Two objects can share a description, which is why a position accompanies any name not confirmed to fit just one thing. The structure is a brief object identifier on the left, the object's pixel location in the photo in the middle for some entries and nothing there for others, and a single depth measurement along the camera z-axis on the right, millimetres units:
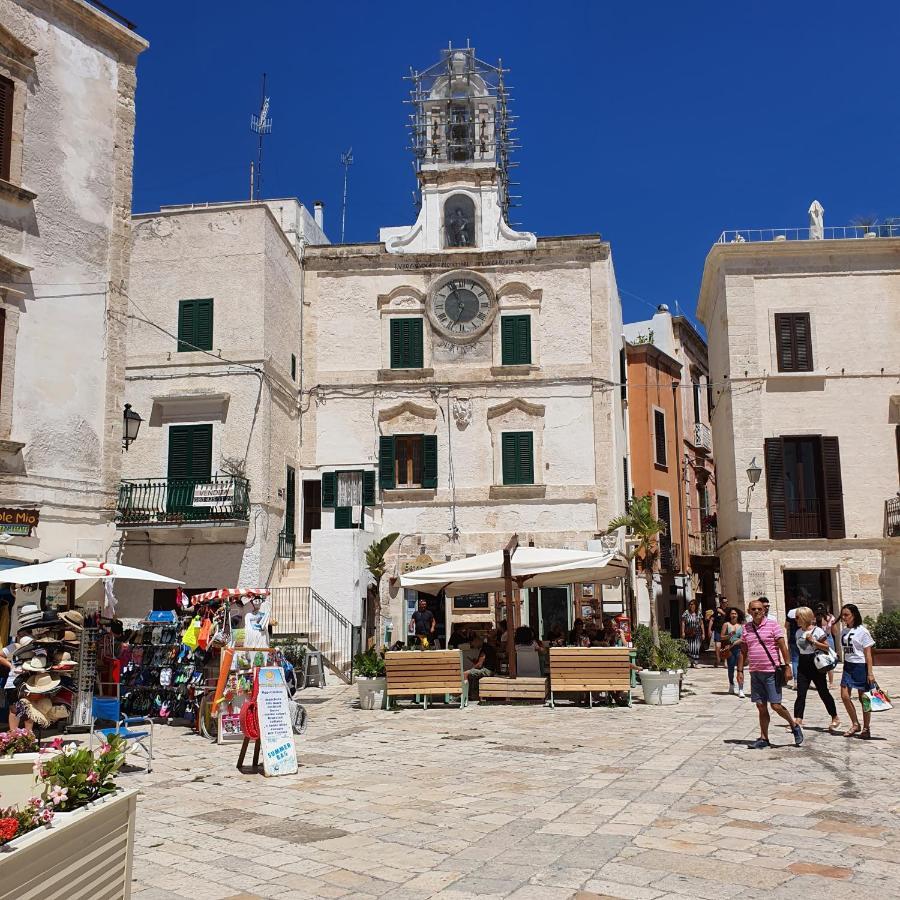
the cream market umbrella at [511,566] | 14805
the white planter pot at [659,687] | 14664
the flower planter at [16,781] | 3977
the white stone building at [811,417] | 24312
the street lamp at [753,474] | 24422
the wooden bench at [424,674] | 14508
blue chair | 9484
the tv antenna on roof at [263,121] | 28734
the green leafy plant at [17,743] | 4496
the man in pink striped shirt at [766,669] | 10297
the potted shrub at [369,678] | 14625
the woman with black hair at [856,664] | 10906
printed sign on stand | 9133
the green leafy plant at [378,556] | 20625
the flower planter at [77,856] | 3100
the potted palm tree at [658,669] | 14688
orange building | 30234
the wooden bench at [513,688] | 14531
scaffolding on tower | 26578
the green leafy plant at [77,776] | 3660
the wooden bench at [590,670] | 14219
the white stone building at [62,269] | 14719
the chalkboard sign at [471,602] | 23812
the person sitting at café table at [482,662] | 15500
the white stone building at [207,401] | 21844
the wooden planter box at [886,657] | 21734
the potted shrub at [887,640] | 21766
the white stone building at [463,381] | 24219
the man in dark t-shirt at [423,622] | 19109
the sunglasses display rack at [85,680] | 11570
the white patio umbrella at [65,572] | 11609
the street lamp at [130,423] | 16656
